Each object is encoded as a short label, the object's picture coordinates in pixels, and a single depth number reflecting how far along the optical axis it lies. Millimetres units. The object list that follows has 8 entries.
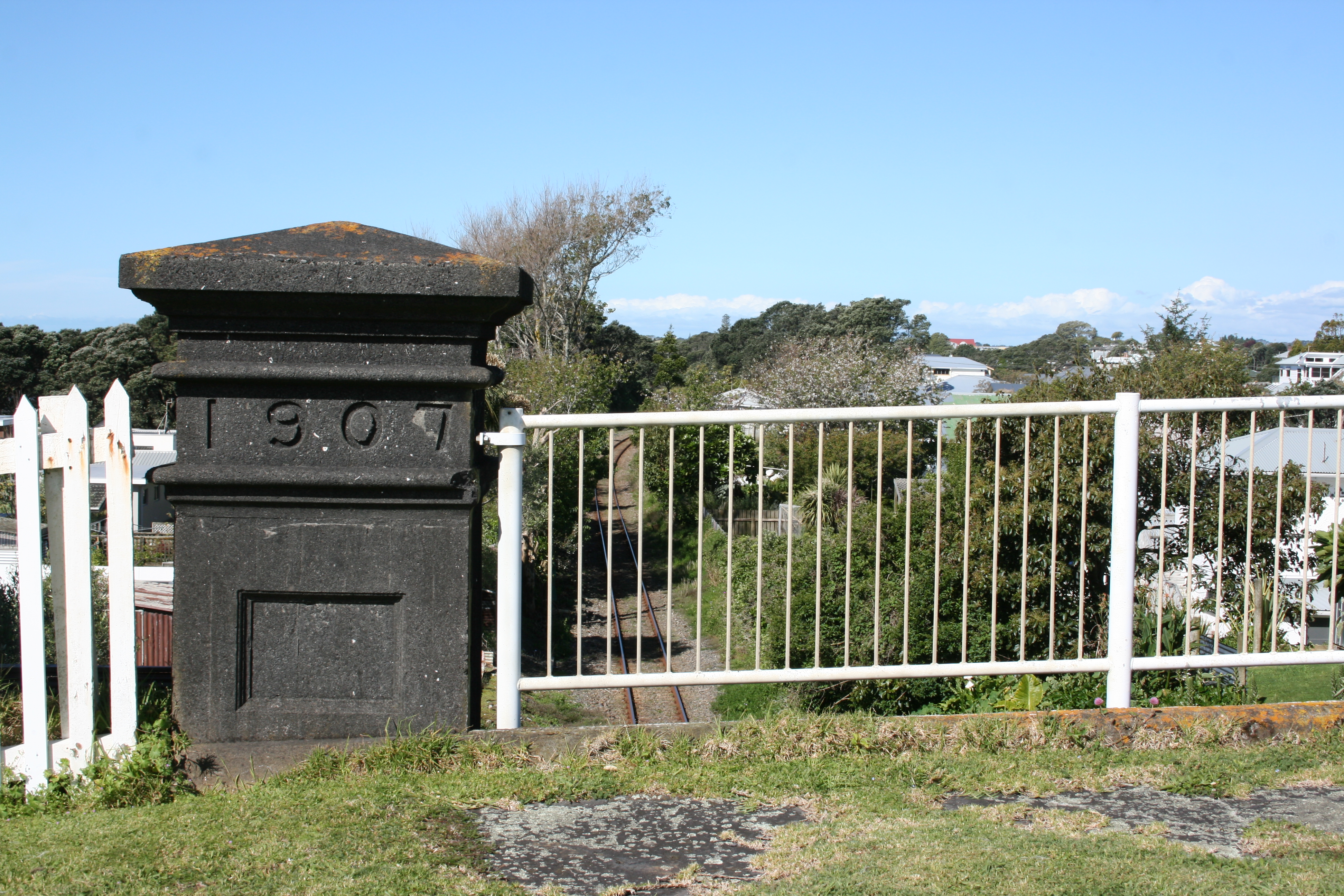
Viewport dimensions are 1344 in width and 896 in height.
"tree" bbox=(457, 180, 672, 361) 39406
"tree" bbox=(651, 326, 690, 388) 50156
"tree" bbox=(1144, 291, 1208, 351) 37375
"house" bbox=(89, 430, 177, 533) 26312
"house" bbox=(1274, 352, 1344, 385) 75062
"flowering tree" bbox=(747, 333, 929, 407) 33938
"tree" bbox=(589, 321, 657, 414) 46844
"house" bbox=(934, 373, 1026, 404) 47994
